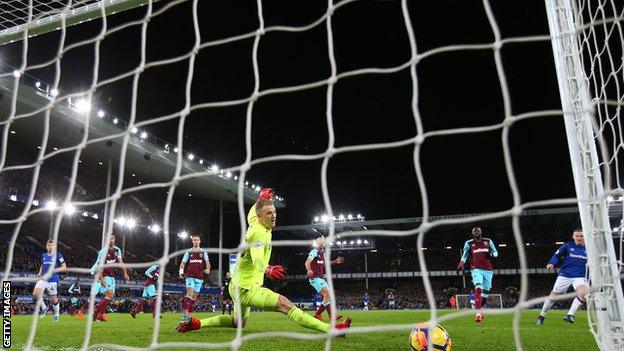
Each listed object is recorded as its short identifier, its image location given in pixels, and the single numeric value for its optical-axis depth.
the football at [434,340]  4.12
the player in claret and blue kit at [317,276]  10.16
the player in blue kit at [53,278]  10.75
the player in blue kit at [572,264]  8.23
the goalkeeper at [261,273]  4.74
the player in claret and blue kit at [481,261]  10.11
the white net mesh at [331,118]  2.05
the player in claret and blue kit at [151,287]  13.54
